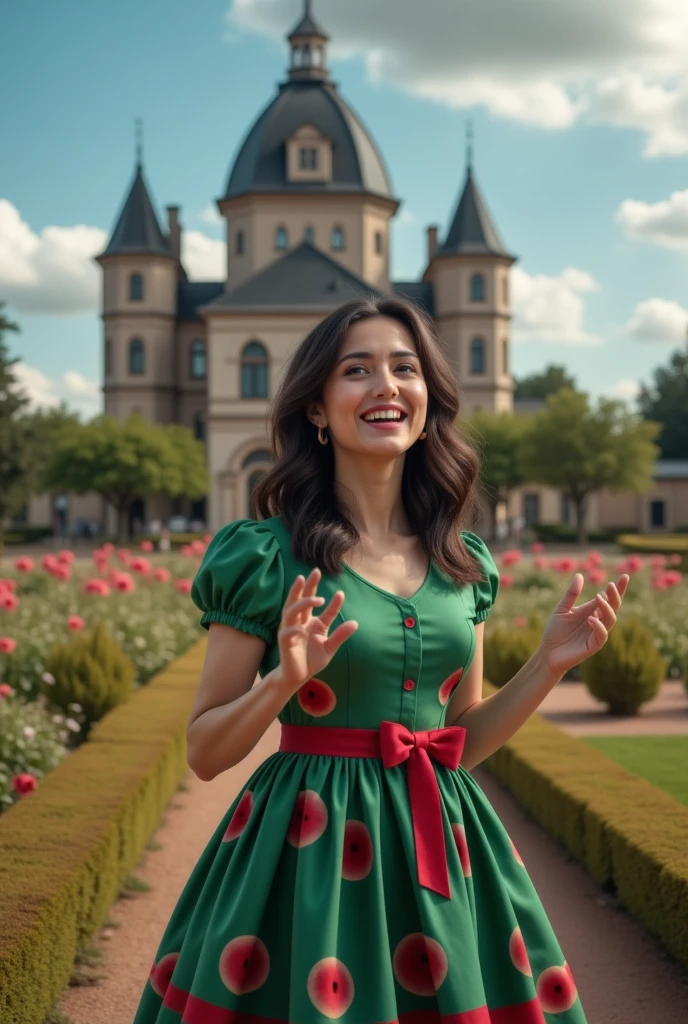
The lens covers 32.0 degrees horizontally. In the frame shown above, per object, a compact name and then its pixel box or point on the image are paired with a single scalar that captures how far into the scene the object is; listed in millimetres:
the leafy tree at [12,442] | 40969
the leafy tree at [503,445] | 49312
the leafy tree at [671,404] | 73875
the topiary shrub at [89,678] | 9203
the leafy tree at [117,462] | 47000
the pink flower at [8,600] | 9289
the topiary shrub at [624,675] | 10508
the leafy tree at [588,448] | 46281
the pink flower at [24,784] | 6121
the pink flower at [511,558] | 14797
